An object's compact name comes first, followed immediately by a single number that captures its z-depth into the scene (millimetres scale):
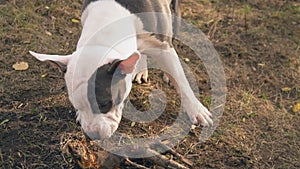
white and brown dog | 2143
